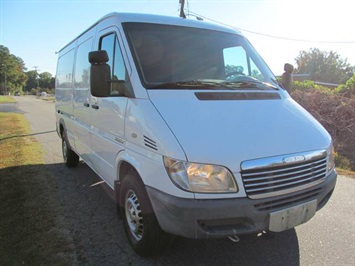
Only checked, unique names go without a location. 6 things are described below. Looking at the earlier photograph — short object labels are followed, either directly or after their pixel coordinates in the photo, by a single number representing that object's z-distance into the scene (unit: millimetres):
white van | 2725
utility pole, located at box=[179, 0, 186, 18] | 17234
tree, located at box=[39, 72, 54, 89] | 136625
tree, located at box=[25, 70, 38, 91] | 147375
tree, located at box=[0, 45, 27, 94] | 112562
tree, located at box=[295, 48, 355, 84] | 79188
